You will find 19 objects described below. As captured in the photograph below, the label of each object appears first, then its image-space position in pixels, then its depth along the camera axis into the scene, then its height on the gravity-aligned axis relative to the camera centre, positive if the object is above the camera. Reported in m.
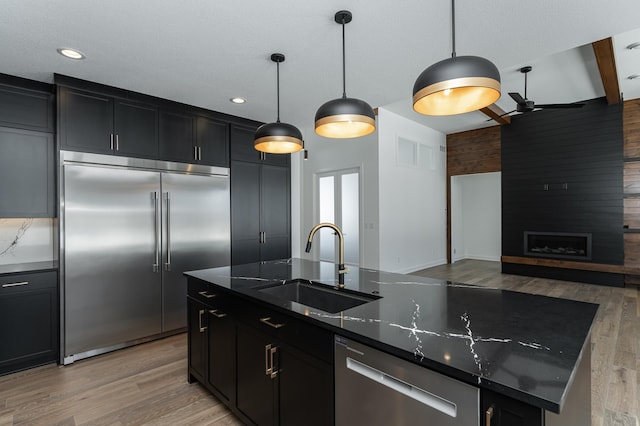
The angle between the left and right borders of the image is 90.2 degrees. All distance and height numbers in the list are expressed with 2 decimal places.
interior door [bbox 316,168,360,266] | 5.95 +0.09
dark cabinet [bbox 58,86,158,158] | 3.07 +0.96
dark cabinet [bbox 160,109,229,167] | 3.72 +0.96
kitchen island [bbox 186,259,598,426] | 0.90 -0.45
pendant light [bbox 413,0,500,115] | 1.28 +0.56
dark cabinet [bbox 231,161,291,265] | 4.34 +0.05
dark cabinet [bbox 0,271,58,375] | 2.76 -0.92
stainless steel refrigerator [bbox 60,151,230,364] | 3.06 -0.30
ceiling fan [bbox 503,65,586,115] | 4.05 +1.45
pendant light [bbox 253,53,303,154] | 2.39 +0.58
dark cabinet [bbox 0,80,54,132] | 2.92 +1.03
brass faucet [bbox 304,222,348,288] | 2.14 -0.25
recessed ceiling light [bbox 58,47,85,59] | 2.58 +1.36
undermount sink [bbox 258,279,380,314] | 1.86 -0.51
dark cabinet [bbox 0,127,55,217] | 2.90 +0.41
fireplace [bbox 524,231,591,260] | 5.75 -0.61
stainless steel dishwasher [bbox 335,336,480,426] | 0.97 -0.61
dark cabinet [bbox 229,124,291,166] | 4.35 +0.96
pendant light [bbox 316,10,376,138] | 1.88 +0.60
